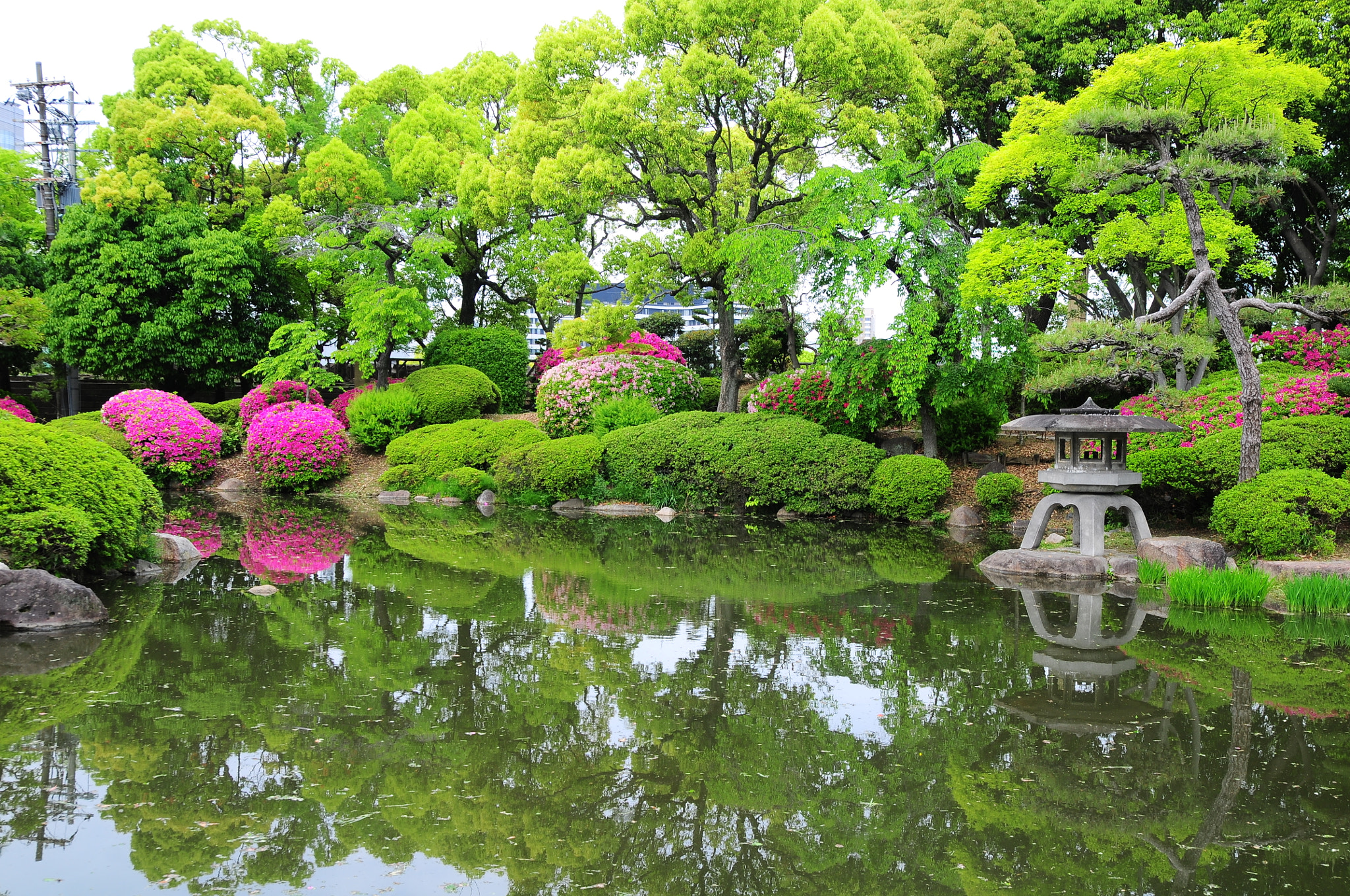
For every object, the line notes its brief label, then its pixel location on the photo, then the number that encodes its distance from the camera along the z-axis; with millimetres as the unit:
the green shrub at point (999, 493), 14062
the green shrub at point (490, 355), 23125
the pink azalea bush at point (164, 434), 18672
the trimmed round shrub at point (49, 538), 7387
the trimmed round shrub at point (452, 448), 18344
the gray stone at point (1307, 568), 8438
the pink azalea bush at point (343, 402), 21656
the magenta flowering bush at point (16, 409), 18688
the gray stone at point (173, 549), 9984
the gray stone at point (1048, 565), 9719
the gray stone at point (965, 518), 14172
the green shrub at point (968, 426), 16297
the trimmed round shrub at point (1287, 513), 9070
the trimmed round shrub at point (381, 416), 20328
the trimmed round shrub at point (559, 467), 16719
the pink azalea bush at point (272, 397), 20938
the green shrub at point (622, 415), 18016
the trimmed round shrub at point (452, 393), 20719
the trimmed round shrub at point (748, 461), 14922
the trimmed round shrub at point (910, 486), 14148
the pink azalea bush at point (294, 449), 18625
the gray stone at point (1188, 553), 9203
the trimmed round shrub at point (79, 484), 7662
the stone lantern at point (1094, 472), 9930
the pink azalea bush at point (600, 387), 18688
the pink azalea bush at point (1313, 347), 12594
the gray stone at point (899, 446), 16625
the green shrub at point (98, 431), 18156
